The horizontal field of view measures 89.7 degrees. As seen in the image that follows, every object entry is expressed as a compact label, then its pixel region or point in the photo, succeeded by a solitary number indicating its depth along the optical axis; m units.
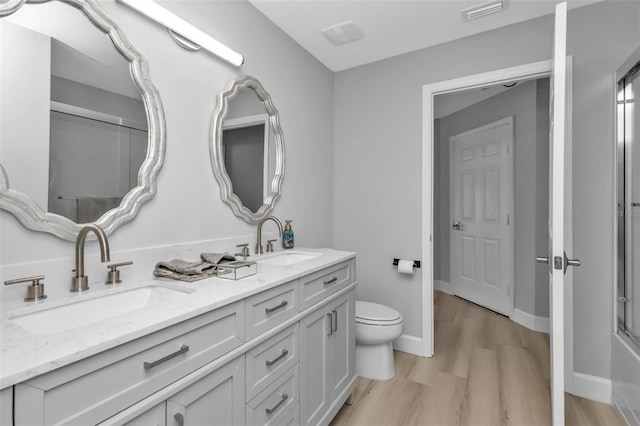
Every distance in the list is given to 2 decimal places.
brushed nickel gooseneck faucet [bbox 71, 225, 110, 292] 1.09
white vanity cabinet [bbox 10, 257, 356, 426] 0.67
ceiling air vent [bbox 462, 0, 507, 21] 2.00
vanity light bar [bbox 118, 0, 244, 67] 1.32
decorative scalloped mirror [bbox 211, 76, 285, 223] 1.75
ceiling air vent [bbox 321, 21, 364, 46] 2.24
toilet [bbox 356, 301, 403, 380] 2.13
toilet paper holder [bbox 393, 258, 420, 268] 2.56
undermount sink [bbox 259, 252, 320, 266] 1.94
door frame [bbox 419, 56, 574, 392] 2.52
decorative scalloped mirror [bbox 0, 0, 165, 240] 1.03
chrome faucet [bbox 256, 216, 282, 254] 1.95
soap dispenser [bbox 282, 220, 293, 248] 2.15
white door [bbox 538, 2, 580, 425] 1.46
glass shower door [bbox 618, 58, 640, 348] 1.76
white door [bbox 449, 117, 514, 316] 3.40
